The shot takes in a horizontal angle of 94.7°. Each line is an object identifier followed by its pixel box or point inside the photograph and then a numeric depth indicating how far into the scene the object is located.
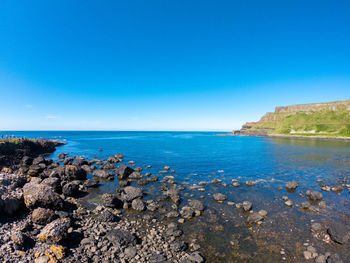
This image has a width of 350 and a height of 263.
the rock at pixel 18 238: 11.89
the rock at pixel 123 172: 32.44
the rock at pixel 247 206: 19.03
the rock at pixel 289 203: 20.21
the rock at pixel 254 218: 16.55
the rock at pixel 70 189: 23.06
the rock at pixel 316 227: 15.09
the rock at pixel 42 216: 15.42
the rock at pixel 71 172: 30.75
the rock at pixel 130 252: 11.73
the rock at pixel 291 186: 25.80
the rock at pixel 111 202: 19.73
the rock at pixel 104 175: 32.12
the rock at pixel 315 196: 22.02
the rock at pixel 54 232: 12.64
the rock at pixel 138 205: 19.17
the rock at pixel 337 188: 24.94
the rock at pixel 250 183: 28.00
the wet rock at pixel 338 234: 13.26
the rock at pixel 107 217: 16.48
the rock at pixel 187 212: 17.42
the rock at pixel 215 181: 28.92
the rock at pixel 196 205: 19.17
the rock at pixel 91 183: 27.44
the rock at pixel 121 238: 12.95
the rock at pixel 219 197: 21.78
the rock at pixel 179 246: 12.48
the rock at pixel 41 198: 17.92
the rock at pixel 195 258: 11.39
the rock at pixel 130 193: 21.66
